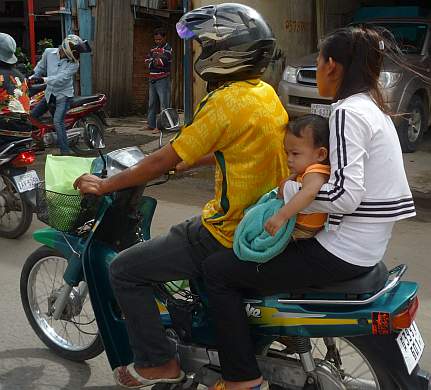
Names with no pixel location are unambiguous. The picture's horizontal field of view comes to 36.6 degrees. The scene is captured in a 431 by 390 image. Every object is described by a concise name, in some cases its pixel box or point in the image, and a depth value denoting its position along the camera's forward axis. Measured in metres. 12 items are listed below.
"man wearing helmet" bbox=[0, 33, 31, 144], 5.70
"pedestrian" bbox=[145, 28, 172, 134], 10.97
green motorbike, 2.38
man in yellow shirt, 2.46
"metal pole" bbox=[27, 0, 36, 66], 12.53
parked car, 9.10
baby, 2.21
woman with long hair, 2.19
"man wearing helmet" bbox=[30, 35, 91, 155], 8.87
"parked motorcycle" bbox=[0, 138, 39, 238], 5.59
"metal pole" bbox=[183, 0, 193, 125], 10.22
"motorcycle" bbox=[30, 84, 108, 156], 9.06
